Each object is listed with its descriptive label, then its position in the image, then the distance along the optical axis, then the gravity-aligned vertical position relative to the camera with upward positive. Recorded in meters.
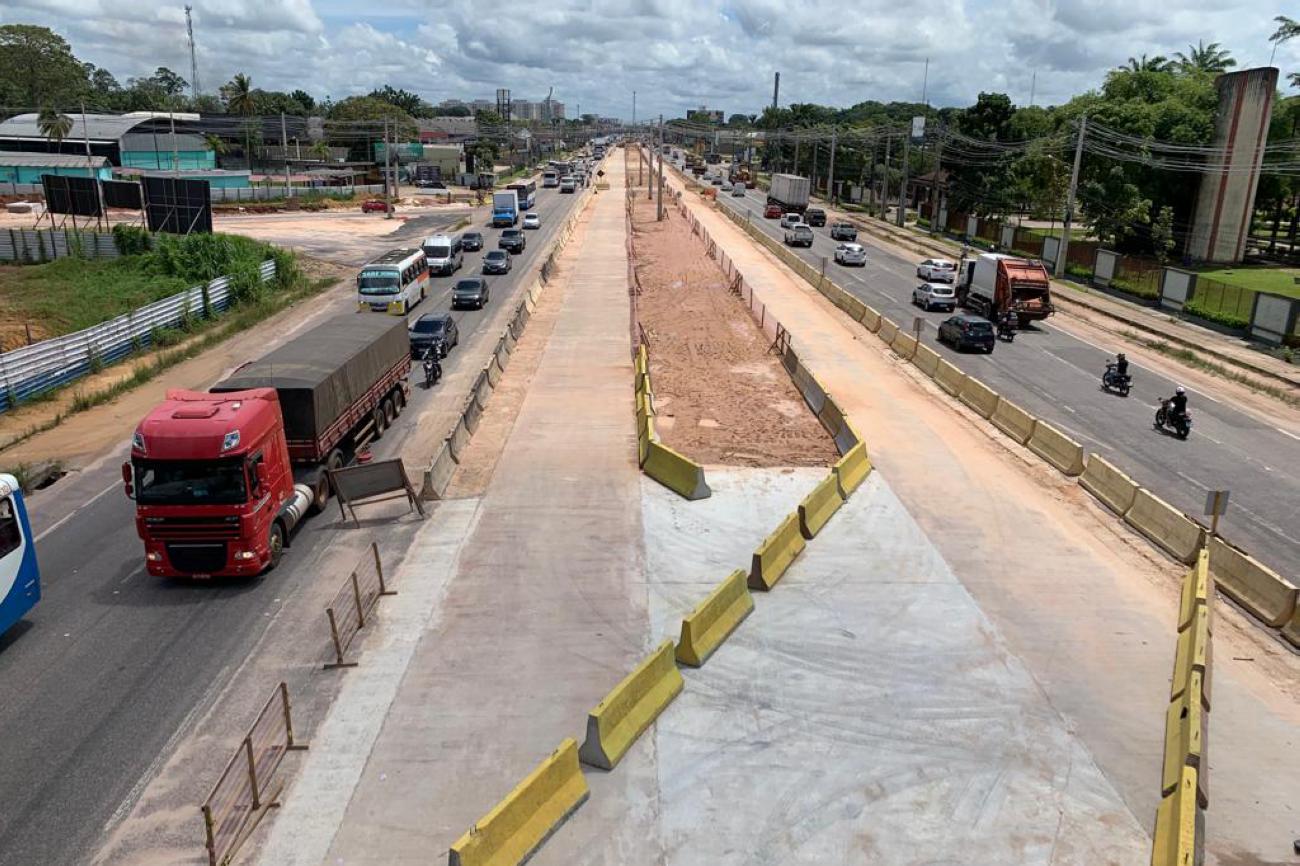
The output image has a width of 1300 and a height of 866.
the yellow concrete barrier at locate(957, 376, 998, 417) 27.61 -6.47
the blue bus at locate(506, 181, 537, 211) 91.12 -2.14
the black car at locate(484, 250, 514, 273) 53.53 -5.18
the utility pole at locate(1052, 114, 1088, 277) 53.91 +0.66
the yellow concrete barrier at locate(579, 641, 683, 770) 11.12 -6.84
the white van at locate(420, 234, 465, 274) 51.91 -4.62
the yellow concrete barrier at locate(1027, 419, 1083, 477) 22.64 -6.61
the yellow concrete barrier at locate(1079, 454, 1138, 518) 20.12 -6.67
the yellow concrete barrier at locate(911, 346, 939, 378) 32.78 -6.33
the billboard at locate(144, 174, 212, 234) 53.25 -2.34
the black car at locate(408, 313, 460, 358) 32.53 -5.82
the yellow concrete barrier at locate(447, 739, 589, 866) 9.05 -6.77
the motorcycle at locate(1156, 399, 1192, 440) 26.61 -6.65
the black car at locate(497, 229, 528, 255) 62.30 -4.58
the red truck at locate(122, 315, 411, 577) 15.00 -5.26
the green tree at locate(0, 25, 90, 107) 146.00 +15.19
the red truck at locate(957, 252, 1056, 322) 41.72 -4.51
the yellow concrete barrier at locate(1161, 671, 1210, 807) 10.48 -6.60
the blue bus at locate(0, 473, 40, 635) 13.43 -5.98
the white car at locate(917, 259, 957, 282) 51.44 -4.72
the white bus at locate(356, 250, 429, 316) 38.69 -4.96
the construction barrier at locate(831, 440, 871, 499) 20.39 -6.56
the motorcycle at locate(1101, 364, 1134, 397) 31.42 -6.51
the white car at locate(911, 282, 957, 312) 45.84 -5.50
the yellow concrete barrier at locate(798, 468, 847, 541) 18.20 -6.67
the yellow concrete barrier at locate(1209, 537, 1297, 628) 15.42 -6.84
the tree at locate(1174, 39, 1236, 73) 84.62 +12.62
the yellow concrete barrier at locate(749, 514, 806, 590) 16.05 -6.79
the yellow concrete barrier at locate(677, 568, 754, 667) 13.39 -6.80
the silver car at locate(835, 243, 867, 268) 61.50 -4.73
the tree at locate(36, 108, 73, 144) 105.31 +4.29
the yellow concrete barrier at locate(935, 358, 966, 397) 30.30 -6.43
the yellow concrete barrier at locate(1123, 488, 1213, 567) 17.81 -6.74
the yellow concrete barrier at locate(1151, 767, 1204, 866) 8.75 -6.30
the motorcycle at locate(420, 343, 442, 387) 29.91 -6.39
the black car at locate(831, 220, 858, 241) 71.38 -3.69
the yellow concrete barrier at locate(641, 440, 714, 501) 20.25 -6.64
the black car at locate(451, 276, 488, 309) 42.78 -5.66
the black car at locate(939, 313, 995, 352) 37.00 -5.86
